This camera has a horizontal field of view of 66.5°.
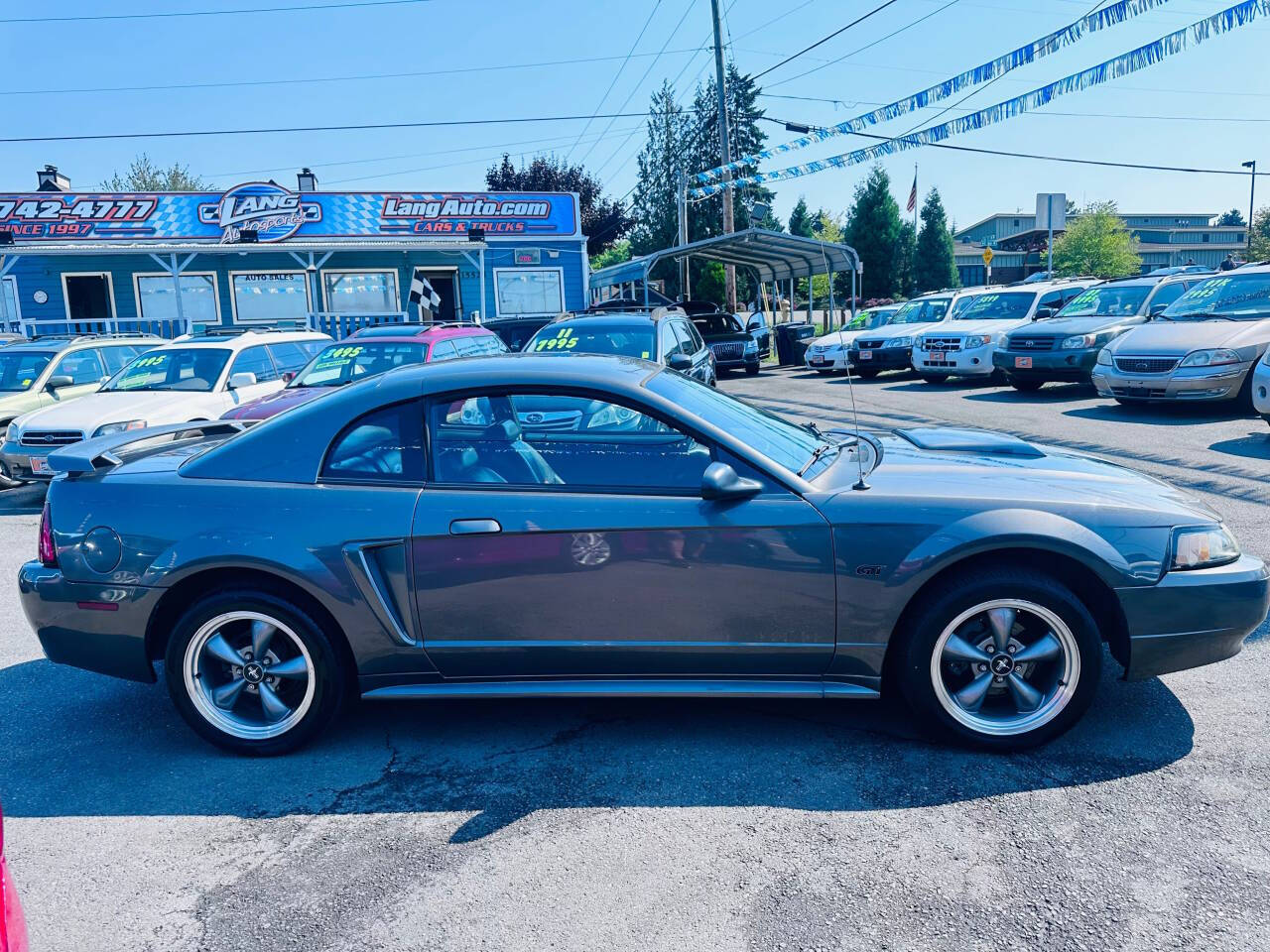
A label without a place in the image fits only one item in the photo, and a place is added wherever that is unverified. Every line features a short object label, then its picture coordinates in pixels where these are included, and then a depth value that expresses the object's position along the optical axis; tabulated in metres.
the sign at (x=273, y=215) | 24.27
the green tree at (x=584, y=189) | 44.78
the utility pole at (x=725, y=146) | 27.45
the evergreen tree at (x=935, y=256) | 54.38
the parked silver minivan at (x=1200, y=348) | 11.33
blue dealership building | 24.08
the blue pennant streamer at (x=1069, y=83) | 10.67
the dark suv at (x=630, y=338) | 10.27
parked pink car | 10.20
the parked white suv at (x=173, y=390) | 9.16
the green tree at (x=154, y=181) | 54.34
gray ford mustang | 3.51
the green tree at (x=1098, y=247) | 68.12
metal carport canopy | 22.25
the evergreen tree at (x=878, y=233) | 50.84
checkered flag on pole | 17.11
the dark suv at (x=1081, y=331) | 14.55
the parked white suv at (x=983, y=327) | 16.97
